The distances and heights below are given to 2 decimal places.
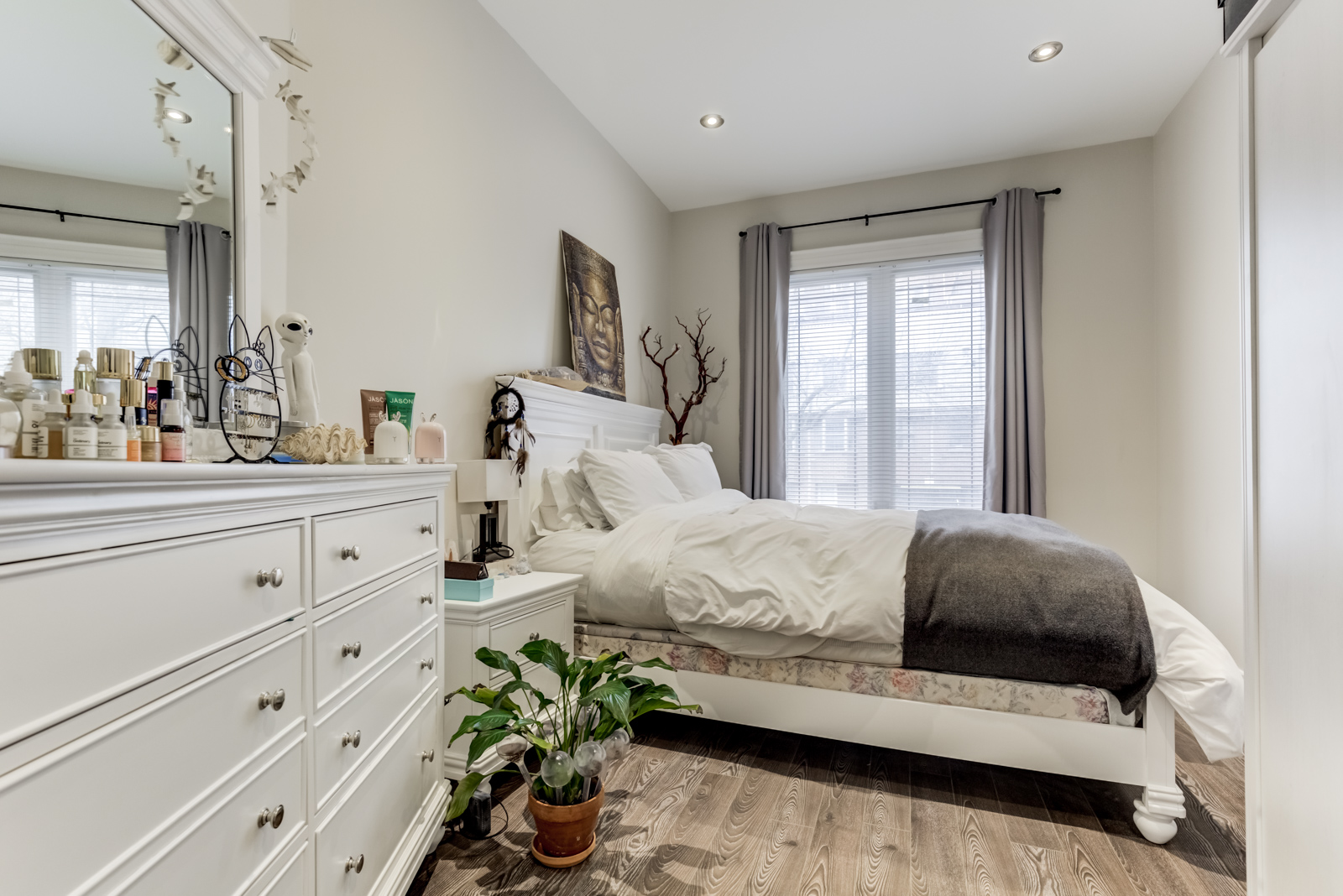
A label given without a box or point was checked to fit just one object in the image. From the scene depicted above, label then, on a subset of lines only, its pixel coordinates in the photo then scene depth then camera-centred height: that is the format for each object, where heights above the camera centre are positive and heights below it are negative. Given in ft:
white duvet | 5.31 -1.50
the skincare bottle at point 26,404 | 2.50 +0.18
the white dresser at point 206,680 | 1.83 -0.92
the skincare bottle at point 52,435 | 2.54 +0.06
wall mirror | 3.06 +1.48
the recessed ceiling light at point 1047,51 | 9.16 +5.77
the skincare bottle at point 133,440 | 2.76 +0.04
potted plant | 4.83 -2.34
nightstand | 5.70 -1.77
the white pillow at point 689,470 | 10.64 -0.38
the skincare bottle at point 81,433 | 2.50 +0.06
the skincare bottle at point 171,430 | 2.97 +0.09
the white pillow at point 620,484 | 8.36 -0.49
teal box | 5.80 -1.30
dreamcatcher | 8.05 +0.25
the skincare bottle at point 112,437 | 2.60 +0.05
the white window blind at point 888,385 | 13.12 +1.35
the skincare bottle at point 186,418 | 3.21 +0.17
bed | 5.33 -2.34
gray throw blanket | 5.51 -1.51
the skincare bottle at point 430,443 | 5.99 +0.05
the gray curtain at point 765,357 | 14.10 +2.03
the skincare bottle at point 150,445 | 2.86 +0.02
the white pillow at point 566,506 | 8.54 -0.78
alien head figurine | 4.57 +0.58
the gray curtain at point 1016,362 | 12.10 +1.64
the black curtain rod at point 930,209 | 12.25 +4.93
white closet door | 2.32 +0.01
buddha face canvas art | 10.39 +2.26
